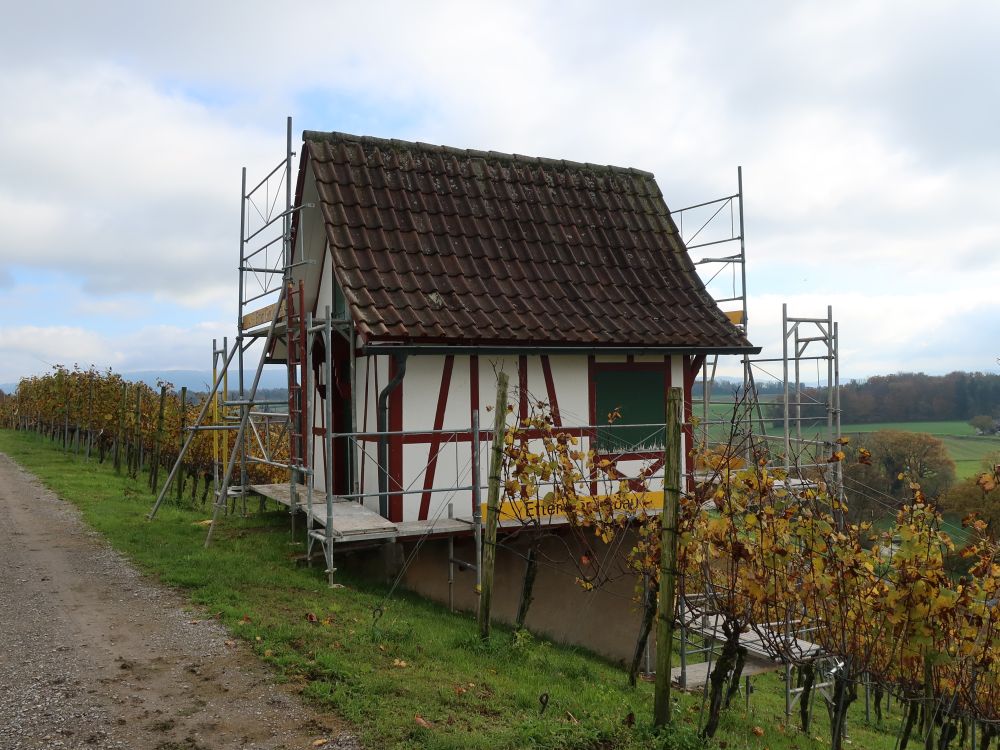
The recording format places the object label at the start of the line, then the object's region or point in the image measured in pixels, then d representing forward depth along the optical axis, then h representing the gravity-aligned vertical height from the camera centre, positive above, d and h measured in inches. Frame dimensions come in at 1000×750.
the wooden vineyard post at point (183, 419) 664.7 -10.7
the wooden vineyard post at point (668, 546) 233.5 -40.1
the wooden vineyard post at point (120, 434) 868.6 -30.3
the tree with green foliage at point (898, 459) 1262.2 -87.6
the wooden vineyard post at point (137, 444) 805.9 -38.5
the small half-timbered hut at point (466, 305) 454.9 +61.7
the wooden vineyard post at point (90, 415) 1007.6 -10.4
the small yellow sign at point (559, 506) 335.3 -50.0
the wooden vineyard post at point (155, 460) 729.0 -47.7
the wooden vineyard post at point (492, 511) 302.2 -38.4
